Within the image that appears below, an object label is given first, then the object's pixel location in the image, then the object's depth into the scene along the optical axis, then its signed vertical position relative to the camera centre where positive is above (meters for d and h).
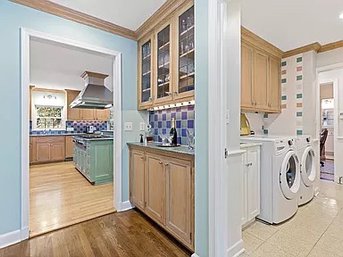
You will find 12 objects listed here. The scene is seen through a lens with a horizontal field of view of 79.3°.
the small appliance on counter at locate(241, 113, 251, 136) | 3.20 +0.02
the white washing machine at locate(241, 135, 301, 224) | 2.28 -0.60
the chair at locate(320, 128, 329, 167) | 5.54 -0.29
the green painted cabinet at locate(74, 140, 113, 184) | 4.01 -0.67
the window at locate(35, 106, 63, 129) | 7.04 +0.35
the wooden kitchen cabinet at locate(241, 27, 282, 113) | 2.91 +0.81
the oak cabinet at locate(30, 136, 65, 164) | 6.14 -0.67
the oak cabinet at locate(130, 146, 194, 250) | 1.79 -0.63
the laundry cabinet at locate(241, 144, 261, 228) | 2.16 -0.61
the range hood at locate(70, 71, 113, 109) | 4.66 +0.80
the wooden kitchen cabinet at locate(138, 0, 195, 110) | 2.10 +0.77
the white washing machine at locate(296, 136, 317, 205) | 2.79 -0.60
